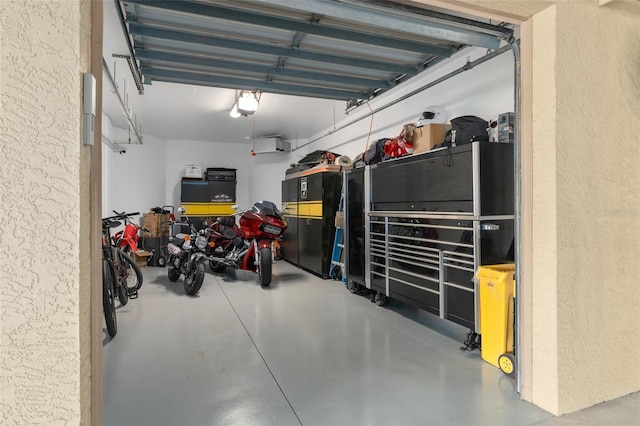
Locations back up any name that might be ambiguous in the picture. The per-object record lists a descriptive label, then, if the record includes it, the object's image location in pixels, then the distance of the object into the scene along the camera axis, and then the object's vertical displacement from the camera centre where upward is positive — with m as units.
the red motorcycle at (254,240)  4.88 -0.38
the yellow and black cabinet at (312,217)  5.50 -0.06
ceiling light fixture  4.95 +1.59
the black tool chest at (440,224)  2.70 -0.09
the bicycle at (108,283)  2.89 -0.58
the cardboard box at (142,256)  6.34 -0.79
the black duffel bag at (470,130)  2.89 +0.68
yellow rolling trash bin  2.34 -0.68
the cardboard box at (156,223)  7.00 -0.19
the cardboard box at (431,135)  3.24 +0.72
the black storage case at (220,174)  8.50 +0.94
